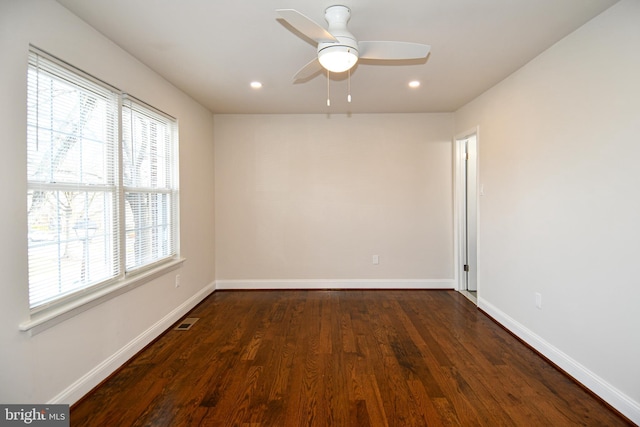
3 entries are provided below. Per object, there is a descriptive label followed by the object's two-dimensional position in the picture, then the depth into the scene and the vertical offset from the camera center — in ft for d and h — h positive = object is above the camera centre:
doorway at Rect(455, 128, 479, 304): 14.19 +0.07
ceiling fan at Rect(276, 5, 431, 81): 6.22 +3.34
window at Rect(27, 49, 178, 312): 6.00 +0.64
